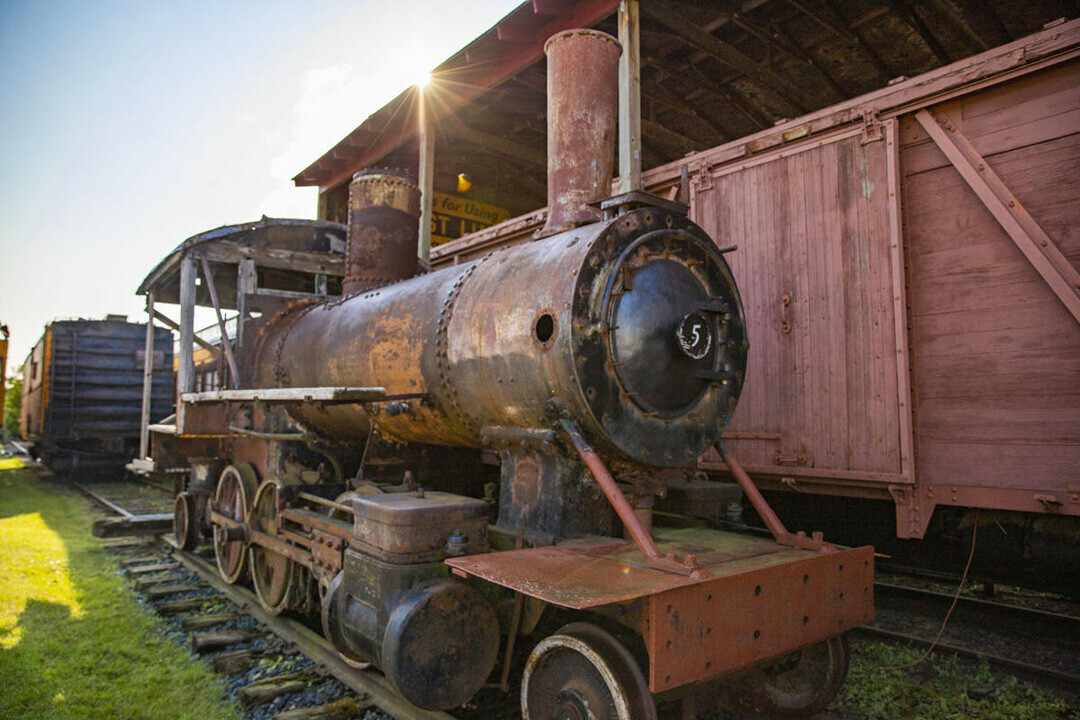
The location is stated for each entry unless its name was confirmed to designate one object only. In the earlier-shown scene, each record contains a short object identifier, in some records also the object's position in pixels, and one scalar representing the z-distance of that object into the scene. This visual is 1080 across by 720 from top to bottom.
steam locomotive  2.61
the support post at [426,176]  9.52
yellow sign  12.66
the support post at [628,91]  6.30
